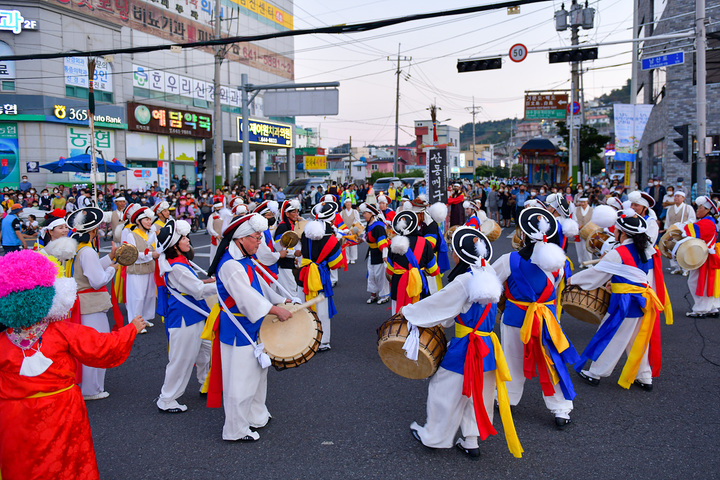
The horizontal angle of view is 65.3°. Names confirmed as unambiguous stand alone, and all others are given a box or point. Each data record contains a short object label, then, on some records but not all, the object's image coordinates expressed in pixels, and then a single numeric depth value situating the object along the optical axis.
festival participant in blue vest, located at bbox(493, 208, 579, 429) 4.57
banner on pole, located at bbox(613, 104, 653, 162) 16.53
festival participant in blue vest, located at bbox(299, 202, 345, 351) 6.77
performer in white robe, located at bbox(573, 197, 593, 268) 12.02
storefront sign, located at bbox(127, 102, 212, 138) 28.73
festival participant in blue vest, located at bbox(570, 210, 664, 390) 5.39
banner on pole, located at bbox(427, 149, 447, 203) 17.38
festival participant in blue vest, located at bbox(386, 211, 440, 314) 6.48
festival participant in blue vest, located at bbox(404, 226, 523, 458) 3.98
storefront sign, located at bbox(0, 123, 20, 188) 23.91
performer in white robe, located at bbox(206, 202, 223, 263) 10.62
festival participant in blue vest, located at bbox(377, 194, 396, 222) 10.54
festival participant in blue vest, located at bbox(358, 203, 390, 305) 8.28
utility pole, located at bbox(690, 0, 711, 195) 12.84
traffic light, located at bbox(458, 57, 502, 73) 14.55
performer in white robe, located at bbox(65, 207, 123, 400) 5.32
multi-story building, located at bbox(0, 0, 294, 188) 24.05
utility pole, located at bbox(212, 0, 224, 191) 22.88
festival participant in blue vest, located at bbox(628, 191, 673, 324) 5.50
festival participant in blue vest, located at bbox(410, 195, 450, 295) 7.36
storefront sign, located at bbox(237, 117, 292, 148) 37.72
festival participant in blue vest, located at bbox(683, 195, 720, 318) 7.94
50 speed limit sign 13.74
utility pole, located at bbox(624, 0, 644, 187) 19.03
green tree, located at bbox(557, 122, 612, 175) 30.61
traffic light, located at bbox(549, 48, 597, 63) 14.69
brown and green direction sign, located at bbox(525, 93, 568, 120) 27.45
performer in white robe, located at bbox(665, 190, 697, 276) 10.12
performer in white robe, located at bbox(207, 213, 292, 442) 4.23
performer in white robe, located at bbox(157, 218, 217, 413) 5.07
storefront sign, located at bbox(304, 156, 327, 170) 60.34
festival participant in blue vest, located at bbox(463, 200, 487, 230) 9.82
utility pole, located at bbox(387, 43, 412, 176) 45.90
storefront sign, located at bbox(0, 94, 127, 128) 23.81
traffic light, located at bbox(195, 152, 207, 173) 23.91
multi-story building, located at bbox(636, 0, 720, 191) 19.77
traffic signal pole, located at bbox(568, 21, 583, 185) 22.36
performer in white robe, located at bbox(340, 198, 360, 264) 11.61
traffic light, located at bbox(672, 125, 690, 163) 12.58
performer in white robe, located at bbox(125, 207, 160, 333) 7.85
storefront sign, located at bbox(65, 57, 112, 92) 25.44
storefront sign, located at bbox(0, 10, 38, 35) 23.34
